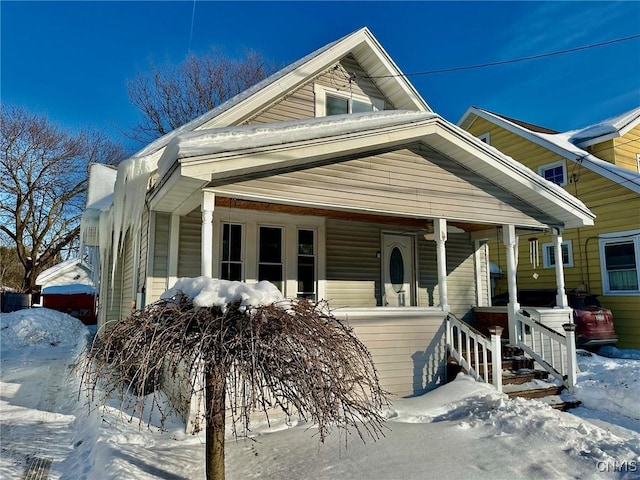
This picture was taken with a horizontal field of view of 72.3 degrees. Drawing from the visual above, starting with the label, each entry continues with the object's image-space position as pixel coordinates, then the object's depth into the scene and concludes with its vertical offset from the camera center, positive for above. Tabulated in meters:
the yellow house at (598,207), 11.88 +2.13
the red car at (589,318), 10.84 -0.87
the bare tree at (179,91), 22.45 +10.02
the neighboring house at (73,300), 20.83 -0.68
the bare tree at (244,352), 2.83 -0.44
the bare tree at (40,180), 22.38 +5.67
